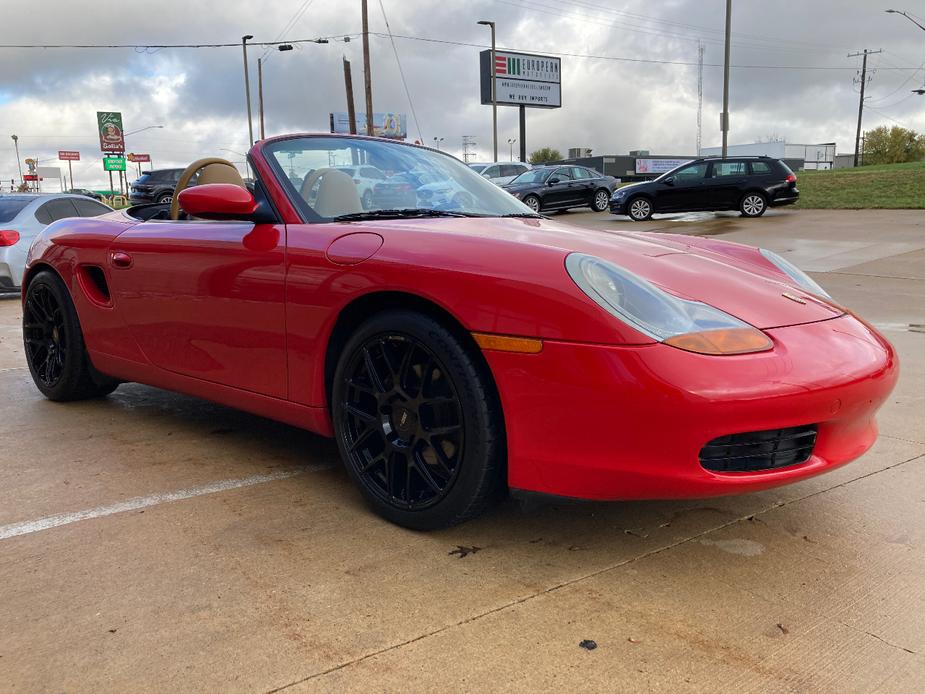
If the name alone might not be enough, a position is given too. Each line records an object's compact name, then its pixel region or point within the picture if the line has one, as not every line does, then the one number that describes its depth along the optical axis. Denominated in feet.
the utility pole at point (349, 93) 97.94
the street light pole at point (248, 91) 119.76
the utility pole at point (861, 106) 190.80
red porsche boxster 6.87
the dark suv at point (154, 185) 69.72
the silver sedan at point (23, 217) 31.48
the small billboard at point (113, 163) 212.84
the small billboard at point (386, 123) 265.13
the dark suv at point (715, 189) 59.41
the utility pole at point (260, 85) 143.30
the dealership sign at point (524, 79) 153.48
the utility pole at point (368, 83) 88.02
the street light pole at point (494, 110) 135.03
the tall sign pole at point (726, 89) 76.43
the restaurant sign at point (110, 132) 215.72
